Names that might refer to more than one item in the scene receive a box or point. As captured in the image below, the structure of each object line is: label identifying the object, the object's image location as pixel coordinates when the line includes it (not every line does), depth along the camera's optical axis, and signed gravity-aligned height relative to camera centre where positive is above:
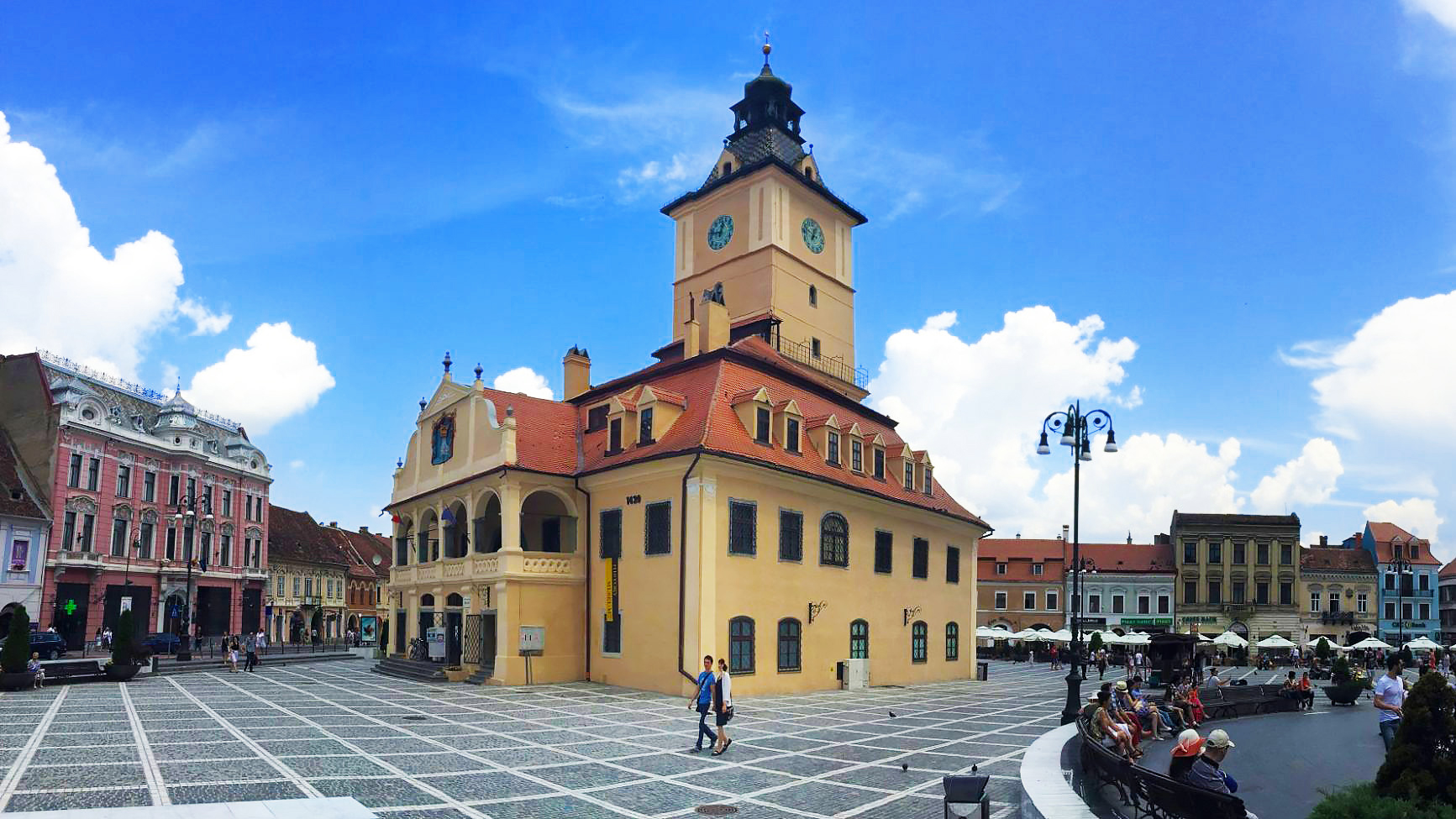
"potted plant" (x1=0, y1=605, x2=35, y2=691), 28.48 -4.05
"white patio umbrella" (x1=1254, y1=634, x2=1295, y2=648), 58.34 -6.45
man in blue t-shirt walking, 19.08 -3.34
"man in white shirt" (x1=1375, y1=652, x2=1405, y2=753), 15.98 -2.56
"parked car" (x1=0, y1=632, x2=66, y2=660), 41.42 -5.39
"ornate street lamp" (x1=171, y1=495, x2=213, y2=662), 44.00 -5.30
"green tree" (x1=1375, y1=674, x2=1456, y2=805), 8.61 -1.92
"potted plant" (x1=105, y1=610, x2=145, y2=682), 33.25 -4.59
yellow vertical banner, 32.75 -2.02
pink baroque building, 52.81 +0.20
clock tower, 46.72 +13.95
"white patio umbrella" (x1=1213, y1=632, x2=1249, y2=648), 59.72 -6.47
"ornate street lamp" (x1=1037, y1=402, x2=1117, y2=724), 24.39 +2.13
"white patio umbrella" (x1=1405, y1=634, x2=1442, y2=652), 55.06 -6.00
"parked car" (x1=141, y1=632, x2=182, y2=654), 48.47 -6.19
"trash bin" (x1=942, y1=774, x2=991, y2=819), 11.01 -2.88
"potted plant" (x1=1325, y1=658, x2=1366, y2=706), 35.91 -5.62
